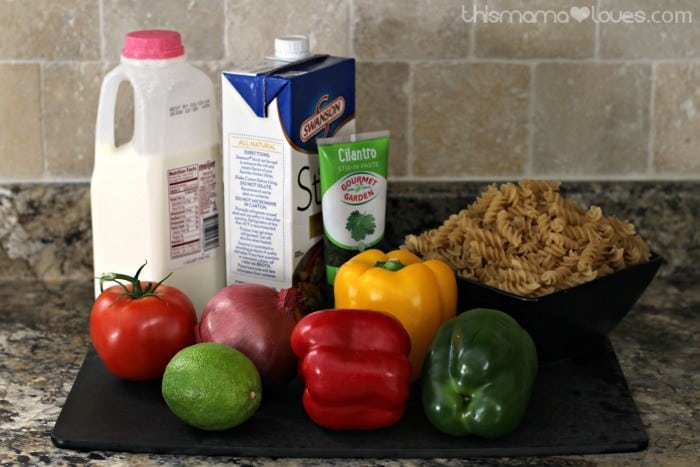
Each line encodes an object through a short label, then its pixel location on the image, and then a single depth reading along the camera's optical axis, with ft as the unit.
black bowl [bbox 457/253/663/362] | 4.53
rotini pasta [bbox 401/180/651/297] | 4.58
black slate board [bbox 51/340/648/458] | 4.26
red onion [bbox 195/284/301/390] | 4.48
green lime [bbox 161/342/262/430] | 4.26
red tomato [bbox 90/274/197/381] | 4.48
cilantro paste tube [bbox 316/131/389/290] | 4.66
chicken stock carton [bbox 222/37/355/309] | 4.59
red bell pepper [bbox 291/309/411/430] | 4.29
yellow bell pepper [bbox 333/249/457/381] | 4.52
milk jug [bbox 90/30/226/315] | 4.61
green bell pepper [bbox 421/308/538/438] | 4.27
